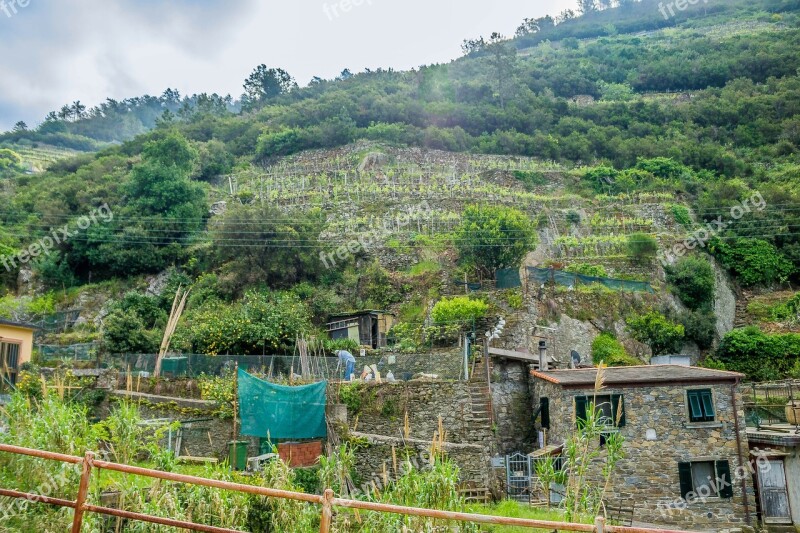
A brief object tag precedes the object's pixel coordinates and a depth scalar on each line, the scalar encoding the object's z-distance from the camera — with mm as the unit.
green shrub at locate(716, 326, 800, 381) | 24406
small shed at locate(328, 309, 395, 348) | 24828
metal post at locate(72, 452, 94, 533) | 6621
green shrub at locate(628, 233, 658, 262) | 29922
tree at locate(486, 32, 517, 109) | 64938
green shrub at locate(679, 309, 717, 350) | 26438
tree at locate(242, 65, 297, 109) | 76688
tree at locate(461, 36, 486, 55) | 87550
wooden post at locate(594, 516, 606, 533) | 6082
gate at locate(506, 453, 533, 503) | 15461
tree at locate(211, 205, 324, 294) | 28734
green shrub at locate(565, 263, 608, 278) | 28942
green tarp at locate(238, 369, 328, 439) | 15633
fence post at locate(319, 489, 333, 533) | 6379
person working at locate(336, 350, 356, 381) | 19531
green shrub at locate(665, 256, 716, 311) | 29078
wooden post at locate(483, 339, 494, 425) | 16819
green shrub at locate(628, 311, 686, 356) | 24797
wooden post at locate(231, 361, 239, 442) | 15523
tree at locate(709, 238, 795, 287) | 31719
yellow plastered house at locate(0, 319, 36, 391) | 19797
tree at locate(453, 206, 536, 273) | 27516
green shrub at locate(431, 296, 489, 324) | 22547
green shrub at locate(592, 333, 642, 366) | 22906
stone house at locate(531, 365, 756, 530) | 15758
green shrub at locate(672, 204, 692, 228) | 35594
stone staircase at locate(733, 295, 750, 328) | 29938
